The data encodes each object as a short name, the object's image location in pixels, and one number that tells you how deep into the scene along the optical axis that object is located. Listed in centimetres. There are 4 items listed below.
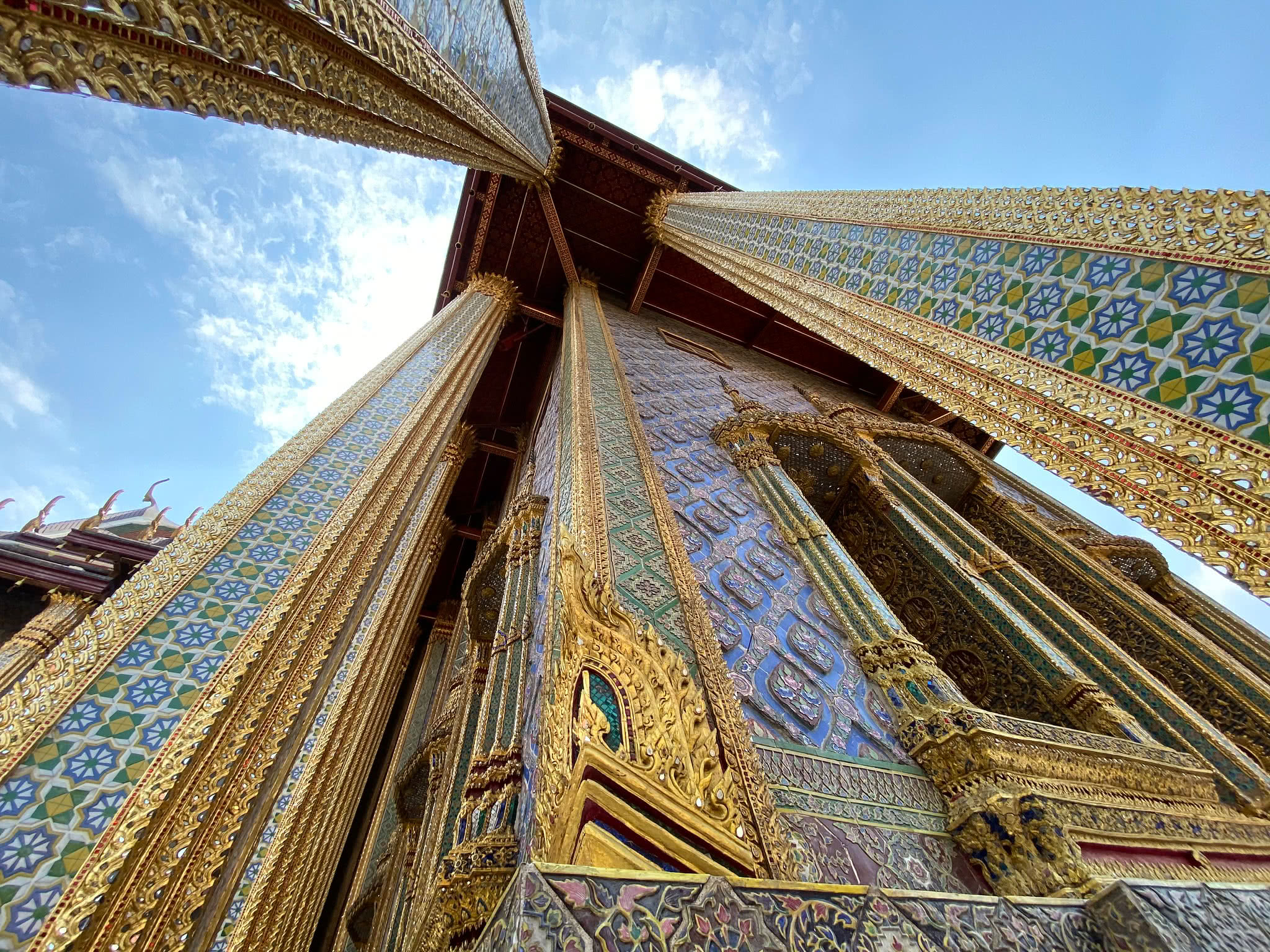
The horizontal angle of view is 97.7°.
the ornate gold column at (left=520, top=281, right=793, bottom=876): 130
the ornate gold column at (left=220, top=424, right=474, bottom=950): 215
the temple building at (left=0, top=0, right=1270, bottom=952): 123
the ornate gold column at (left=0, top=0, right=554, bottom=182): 115
